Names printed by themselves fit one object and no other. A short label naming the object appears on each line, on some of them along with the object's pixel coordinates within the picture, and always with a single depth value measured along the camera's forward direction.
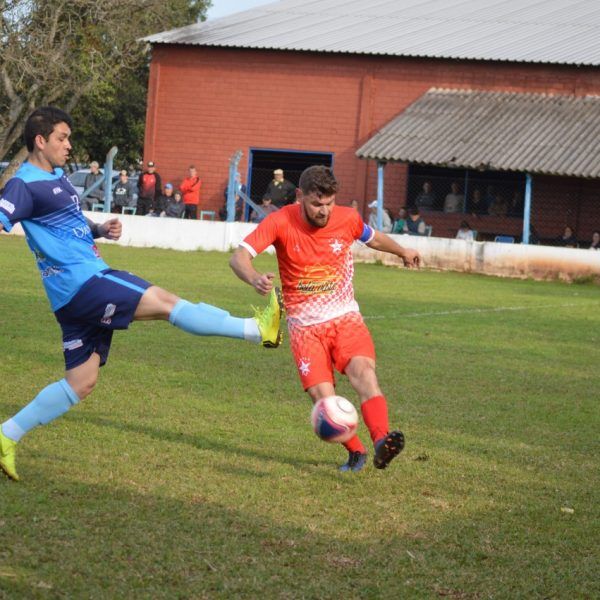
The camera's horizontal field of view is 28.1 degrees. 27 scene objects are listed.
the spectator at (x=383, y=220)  29.04
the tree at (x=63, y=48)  36.78
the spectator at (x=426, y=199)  30.92
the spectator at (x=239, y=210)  32.16
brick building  32.19
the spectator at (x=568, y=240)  28.14
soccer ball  6.26
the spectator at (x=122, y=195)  31.05
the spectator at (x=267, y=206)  29.27
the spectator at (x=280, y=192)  29.42
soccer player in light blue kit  6.43
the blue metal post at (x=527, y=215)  27.69
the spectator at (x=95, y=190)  31.12
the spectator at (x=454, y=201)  30.34
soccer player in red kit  6.75
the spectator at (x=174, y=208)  29.95
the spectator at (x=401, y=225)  28.81
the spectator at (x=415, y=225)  28.56
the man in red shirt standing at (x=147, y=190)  30.34
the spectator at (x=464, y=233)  28.22
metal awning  28.83
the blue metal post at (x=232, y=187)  28.77
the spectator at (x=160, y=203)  30.17
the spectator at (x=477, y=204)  30.59
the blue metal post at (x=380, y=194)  28.52
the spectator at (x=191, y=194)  30.66
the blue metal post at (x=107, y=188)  29.67
